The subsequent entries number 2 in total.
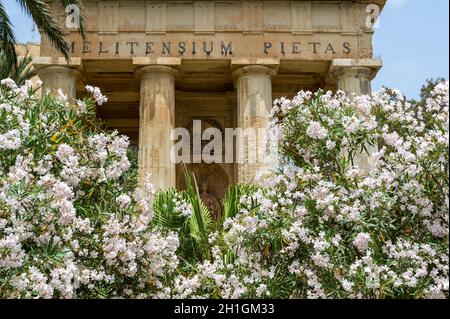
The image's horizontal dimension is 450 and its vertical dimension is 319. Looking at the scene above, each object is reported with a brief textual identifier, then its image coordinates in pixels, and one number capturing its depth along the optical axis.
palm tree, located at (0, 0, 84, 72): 12.54
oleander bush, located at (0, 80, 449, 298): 6.78
